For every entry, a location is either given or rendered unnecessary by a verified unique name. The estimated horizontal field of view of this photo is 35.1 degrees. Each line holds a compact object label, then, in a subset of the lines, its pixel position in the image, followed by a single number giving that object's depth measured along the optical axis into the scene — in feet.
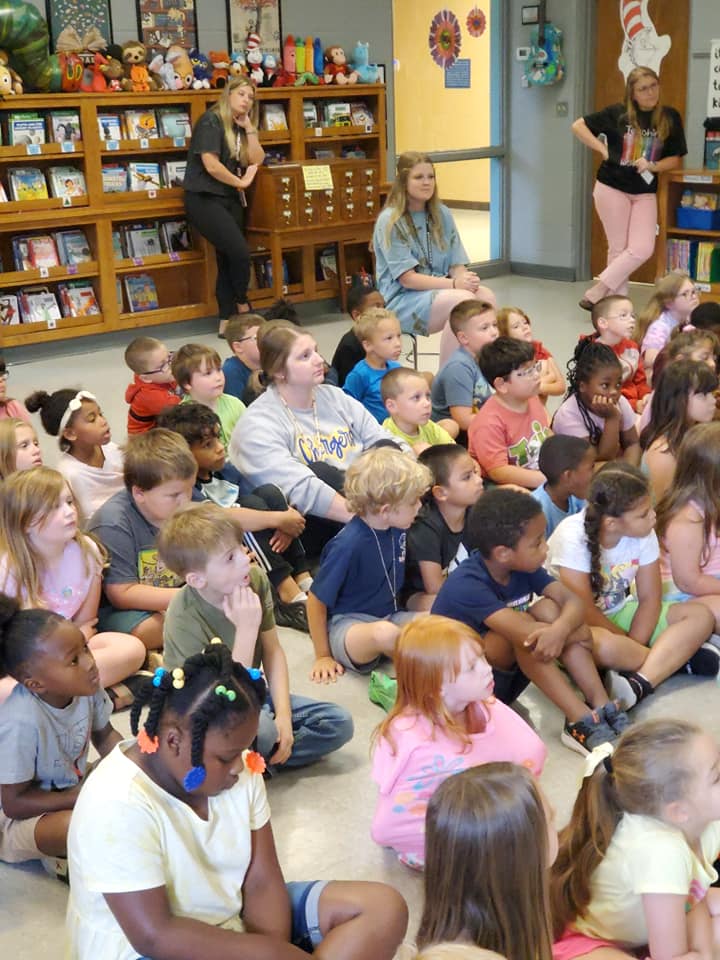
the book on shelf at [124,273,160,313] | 23.13
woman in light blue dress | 16.22
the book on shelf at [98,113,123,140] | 21.39
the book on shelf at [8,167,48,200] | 20.82
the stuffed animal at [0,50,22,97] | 19.63
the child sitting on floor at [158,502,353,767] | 7.73
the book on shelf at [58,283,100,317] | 22.07
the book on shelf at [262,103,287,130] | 23.56
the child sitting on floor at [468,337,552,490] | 12.35
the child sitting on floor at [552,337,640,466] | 12.94
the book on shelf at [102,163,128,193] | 21.84
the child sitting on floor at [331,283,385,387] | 15.02
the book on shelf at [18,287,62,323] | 21.66
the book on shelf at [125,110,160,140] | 21.88
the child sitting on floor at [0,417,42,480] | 10.40
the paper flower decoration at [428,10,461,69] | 30.19
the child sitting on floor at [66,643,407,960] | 5.08
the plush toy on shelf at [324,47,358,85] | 24.20
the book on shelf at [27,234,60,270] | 21.42
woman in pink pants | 22.09
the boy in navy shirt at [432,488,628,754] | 8.36
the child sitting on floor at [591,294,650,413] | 14.97
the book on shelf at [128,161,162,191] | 22.22
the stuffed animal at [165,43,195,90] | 22.00
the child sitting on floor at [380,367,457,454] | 11.91
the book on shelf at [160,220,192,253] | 23.12
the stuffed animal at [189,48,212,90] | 22.43
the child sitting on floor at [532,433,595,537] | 10.19
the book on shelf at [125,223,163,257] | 22.75
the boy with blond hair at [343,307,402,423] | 13.46
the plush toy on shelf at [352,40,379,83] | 24.63
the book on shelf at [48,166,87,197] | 21.20
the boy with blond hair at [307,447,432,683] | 9.27
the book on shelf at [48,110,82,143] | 20.83
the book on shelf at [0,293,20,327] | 21.35
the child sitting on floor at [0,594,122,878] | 6.70
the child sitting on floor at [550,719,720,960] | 5.54
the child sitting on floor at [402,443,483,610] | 9.95
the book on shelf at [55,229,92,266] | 21.83
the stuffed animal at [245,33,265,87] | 23.06
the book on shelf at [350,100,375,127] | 24.72
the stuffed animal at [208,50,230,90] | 22.72
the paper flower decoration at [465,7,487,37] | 28.71
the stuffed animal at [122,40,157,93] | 21.26
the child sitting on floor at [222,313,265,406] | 14.38
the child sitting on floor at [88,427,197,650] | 9.45
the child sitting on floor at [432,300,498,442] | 13.69
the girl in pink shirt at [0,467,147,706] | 8.68
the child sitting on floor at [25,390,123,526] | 10.94
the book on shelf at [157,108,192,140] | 22.40
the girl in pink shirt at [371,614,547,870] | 6.85
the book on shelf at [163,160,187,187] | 22.66
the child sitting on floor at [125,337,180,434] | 13.05
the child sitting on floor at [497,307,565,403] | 14.38
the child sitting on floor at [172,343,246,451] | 12.28
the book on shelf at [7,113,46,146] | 20.35
